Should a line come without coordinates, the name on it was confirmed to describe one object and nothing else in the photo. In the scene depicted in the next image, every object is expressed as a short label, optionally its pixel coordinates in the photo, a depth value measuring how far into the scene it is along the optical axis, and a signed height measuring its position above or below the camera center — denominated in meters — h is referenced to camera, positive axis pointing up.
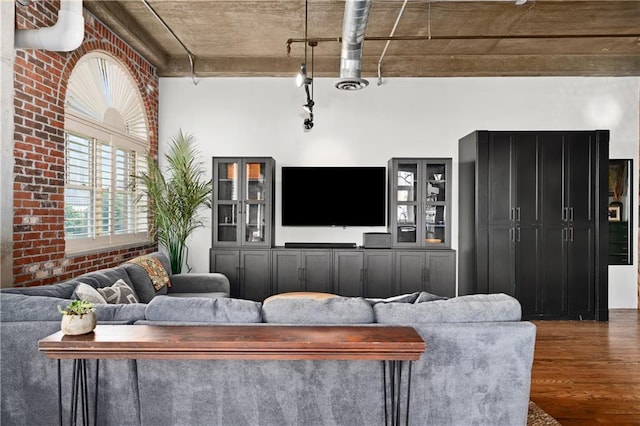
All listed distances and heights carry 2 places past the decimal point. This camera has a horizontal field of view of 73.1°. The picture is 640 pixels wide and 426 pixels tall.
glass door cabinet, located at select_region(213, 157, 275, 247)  5.52 +0.14
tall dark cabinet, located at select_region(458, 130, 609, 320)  5.17 -0.13
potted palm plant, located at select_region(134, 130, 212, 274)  5.38 +0.15
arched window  3.97 +0.59
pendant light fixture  4.06 +1.24
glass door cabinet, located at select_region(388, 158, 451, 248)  5.54 +0.13
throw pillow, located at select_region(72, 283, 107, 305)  2.85 -0.55
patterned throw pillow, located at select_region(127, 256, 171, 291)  4.21 -0.59
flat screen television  5.80 +0.22
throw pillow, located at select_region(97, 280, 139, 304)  3.16 -0.62
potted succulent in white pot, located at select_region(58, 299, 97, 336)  2.08 -0.52
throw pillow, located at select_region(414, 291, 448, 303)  2.54 -0.51
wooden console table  1.95 -0.61
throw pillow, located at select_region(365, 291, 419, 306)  2.60 -0.53
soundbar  5.55 -0.43
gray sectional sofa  2.18 -0.87
